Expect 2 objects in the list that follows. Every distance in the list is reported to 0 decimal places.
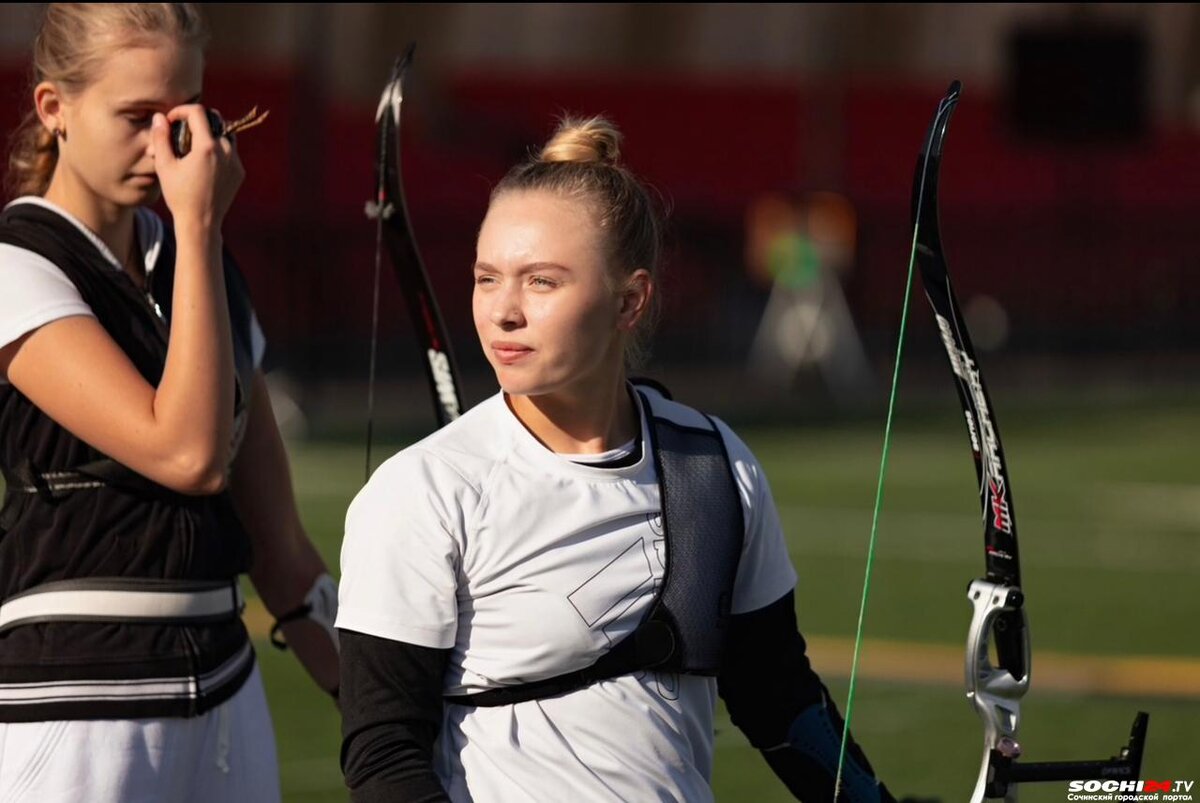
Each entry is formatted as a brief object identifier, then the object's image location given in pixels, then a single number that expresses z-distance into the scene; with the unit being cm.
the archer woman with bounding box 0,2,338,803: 701
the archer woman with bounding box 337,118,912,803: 602
